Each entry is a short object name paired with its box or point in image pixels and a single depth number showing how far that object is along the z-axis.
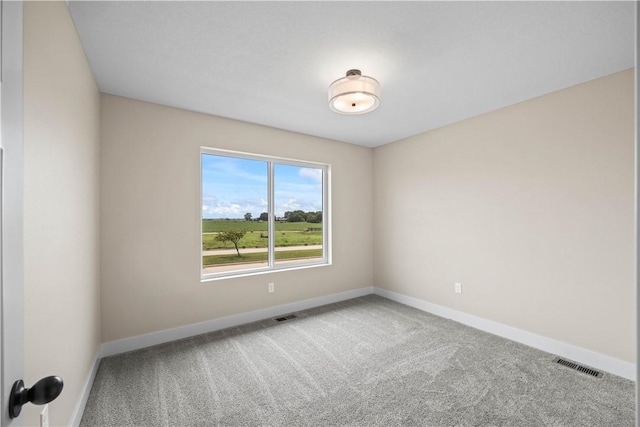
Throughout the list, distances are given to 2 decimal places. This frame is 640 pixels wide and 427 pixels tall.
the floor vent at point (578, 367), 2.39
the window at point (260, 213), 3.47
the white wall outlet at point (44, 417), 1.22
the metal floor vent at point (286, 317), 3.60
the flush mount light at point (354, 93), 2.21
